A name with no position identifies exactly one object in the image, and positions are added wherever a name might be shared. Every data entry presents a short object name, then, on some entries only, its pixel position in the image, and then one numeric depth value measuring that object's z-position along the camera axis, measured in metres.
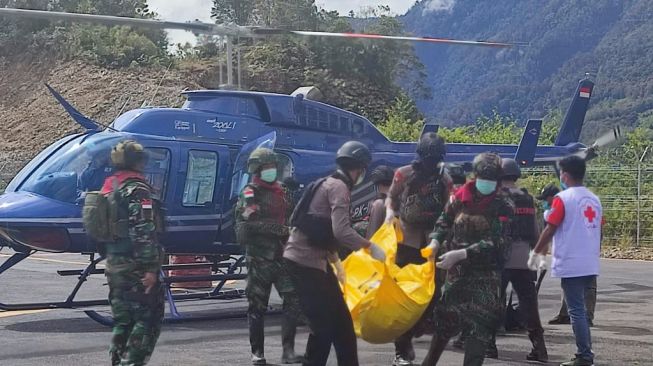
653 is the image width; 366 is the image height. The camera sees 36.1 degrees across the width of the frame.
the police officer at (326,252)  6.72
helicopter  10.92
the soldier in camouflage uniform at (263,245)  8.57
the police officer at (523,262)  8.88
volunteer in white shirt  8.03
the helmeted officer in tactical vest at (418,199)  8.32
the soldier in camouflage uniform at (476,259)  7.06
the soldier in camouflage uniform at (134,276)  7.16
